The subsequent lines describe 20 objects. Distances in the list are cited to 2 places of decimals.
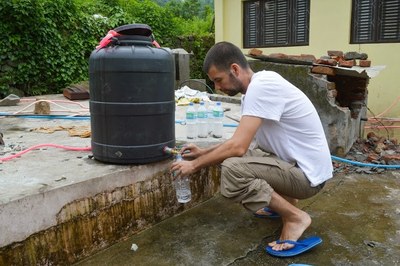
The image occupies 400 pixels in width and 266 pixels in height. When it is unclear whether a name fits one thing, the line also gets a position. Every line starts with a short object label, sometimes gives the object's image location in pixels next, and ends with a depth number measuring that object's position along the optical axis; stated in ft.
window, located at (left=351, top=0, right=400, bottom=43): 22.76
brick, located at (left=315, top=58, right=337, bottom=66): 14.90
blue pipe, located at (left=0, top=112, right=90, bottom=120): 14.92
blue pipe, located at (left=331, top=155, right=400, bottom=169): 13.33
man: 7.32
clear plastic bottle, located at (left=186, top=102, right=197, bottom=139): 11.39
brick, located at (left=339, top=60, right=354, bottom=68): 15.19
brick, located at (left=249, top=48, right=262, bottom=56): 17.57
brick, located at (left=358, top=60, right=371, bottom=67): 16.07
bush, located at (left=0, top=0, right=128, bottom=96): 21.93
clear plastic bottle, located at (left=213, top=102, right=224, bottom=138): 11.89
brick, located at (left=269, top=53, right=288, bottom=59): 16.57
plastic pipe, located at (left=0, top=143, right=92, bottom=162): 8.98
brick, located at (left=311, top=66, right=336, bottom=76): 14.85
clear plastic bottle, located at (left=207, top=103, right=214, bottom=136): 12.14
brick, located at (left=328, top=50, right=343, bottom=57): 17.85
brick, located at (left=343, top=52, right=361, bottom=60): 17.43
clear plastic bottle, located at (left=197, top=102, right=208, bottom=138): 11.69
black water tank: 7.77
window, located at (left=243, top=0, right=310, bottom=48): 27.09
